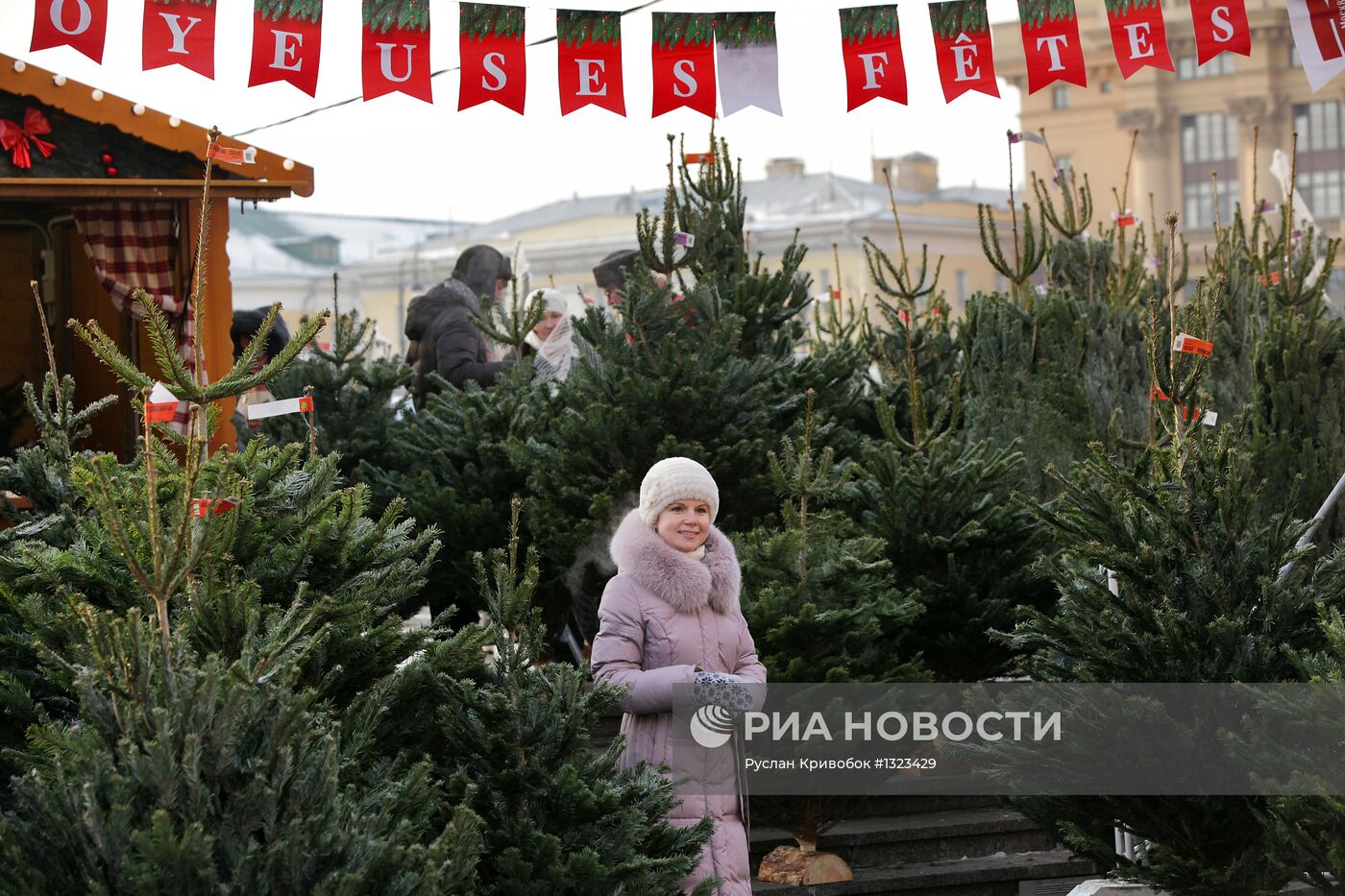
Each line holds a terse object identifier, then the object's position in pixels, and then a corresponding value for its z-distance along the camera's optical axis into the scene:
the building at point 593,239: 66.56
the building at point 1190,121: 66.31
